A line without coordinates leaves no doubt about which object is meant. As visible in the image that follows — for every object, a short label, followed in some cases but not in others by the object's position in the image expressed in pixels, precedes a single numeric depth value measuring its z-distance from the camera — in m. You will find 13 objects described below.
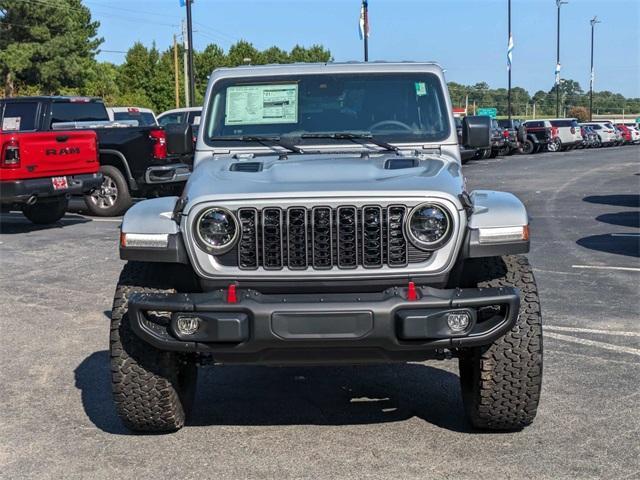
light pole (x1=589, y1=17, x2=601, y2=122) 90.94
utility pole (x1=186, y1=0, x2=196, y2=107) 34.16
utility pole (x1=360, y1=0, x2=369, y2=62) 36.90
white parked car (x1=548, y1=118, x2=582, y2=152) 46.56
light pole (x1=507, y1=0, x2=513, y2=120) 54.47
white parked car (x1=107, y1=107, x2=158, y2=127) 19.34
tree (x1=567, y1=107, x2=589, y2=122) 103.37
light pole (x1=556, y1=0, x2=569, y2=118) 73.94
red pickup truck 13.11
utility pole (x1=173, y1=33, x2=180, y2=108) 68.04
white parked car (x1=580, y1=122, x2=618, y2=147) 54.75
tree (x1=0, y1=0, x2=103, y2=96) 56.66
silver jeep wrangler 4.32
